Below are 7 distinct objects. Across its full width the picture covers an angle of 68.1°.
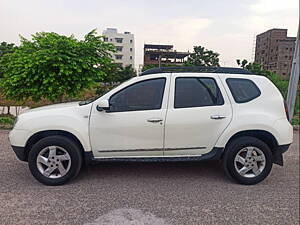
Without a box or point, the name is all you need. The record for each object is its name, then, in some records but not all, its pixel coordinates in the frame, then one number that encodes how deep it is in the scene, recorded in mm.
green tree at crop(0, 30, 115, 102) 6270
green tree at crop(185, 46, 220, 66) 24959
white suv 3096
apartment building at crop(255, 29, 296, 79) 48453
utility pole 6206
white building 61250
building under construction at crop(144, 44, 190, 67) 56156
